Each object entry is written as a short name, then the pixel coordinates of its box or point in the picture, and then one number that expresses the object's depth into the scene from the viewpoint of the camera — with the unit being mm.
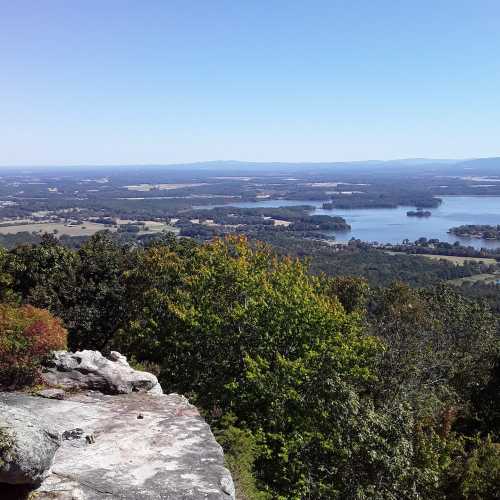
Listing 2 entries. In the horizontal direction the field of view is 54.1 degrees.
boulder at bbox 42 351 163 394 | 14555
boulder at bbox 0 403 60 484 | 8062
